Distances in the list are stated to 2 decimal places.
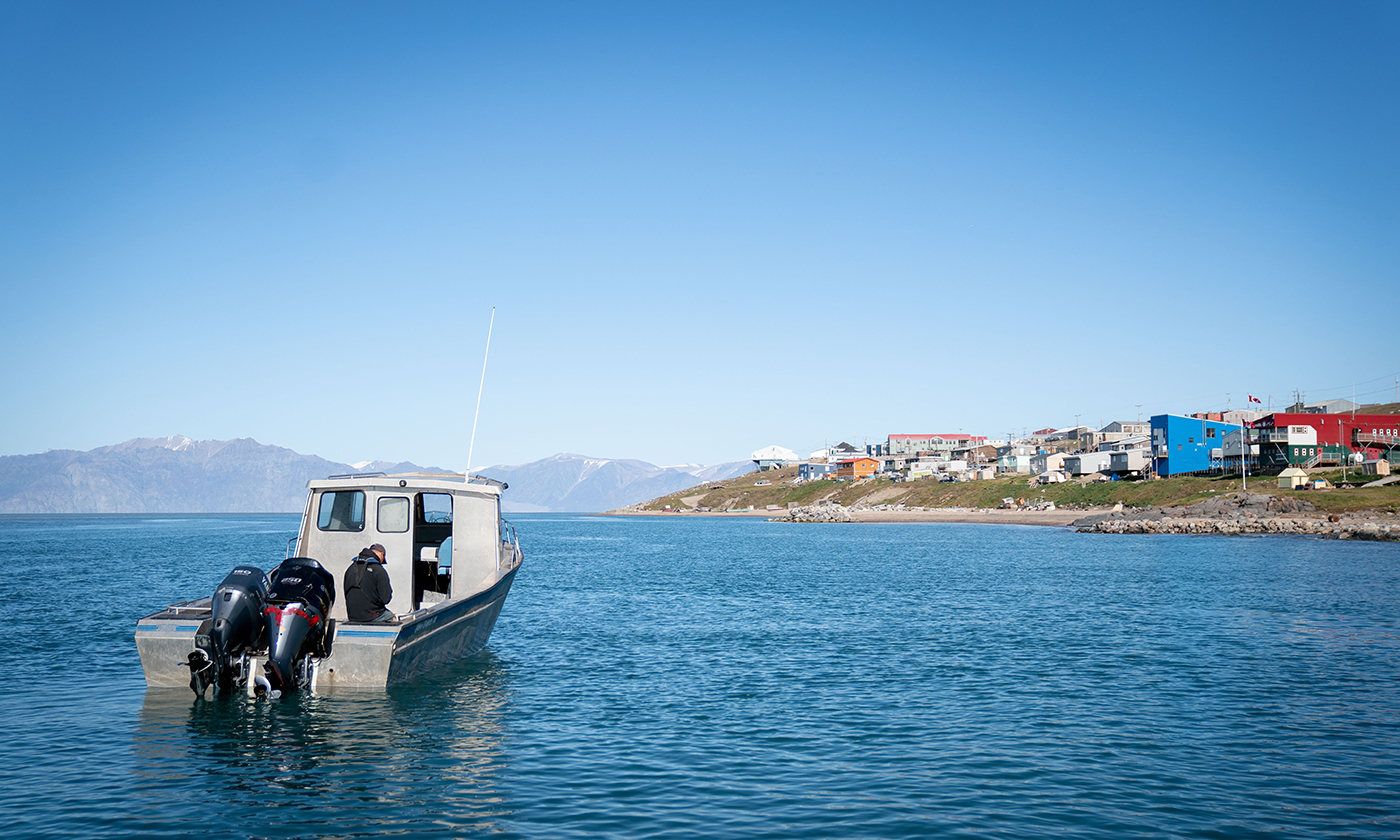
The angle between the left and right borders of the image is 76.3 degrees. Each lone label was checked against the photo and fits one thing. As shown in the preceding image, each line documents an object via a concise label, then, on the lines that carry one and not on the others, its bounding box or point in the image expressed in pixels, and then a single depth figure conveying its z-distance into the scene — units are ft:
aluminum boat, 52.42
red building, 351.25
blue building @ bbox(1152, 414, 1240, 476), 403.75
